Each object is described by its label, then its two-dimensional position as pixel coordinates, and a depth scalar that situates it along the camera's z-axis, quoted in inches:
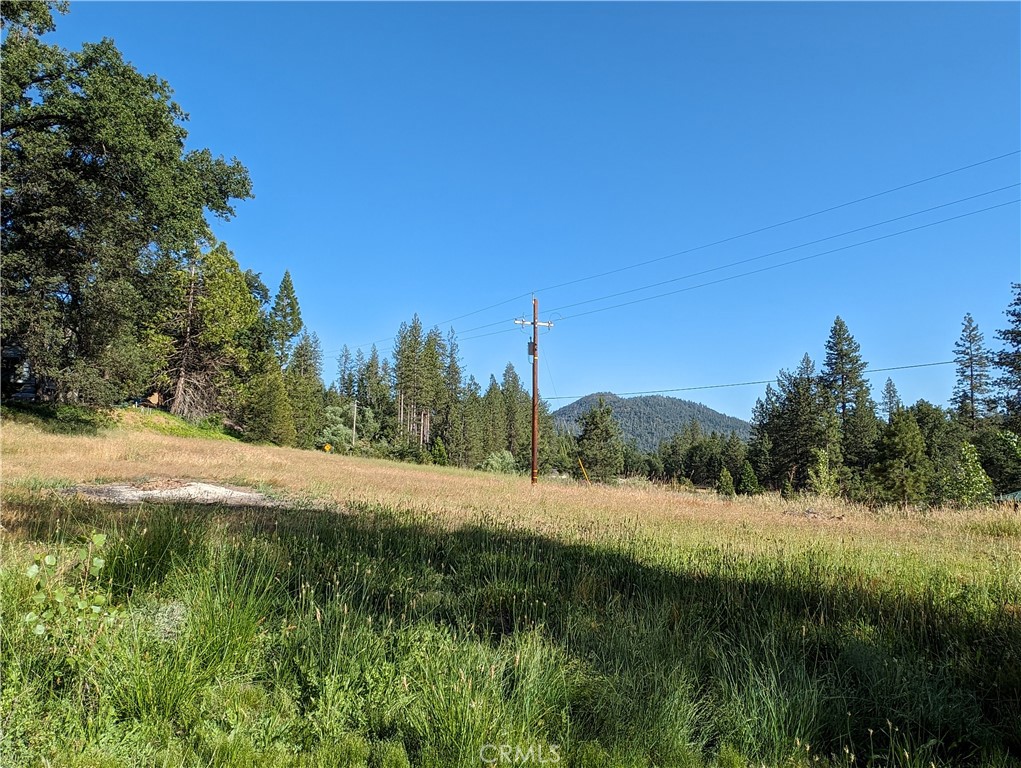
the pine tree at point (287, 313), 2399.0
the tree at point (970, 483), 1035.3
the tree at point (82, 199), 729.0
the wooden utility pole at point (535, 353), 1039.5
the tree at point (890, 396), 3718.8
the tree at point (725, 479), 2869.1
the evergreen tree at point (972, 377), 2576.3
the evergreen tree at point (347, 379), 3906.3
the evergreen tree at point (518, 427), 3656.5
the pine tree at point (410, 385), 2974.9
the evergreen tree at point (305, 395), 2143.2
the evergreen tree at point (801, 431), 2199.8
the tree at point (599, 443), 2758.4
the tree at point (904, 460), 1781.5
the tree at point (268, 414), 1702.8
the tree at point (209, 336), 1802.4
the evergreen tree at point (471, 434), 2920.8
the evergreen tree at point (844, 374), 2485.2
